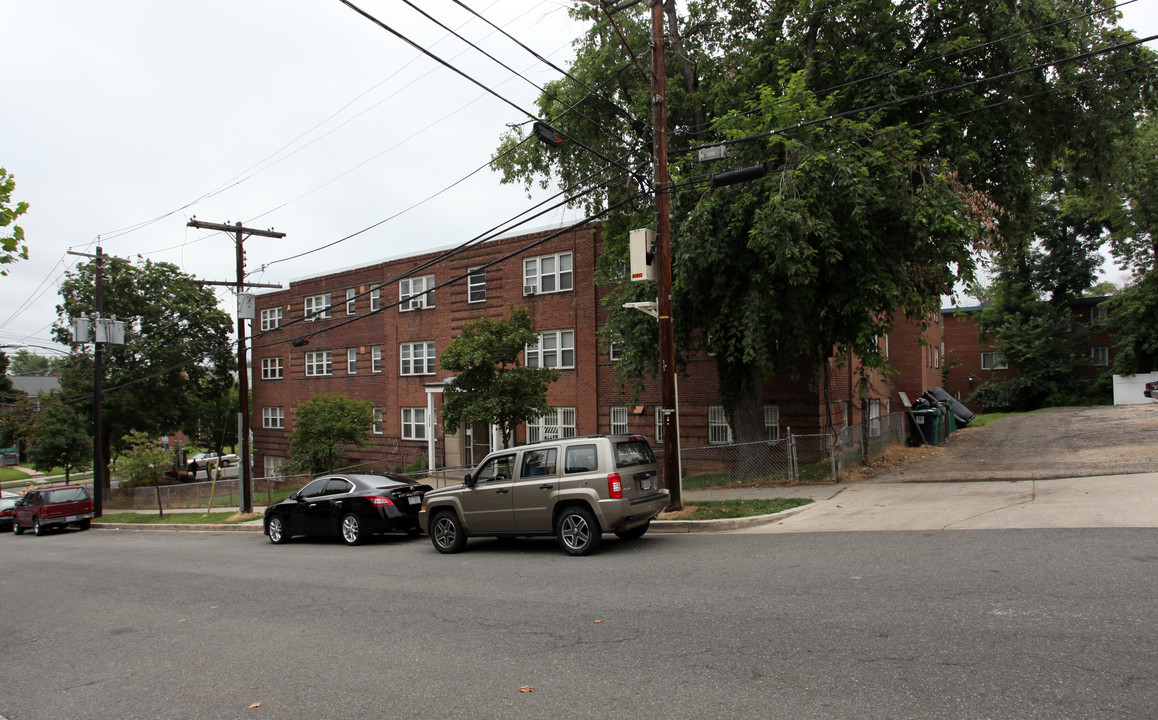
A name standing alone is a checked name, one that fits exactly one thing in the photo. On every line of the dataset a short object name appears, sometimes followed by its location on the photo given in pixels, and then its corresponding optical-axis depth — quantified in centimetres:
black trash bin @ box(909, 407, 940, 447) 2469
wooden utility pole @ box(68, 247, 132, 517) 2864
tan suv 1018
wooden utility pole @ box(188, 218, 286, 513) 2269
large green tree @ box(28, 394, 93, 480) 3684
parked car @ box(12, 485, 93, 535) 2525
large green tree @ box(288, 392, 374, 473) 2558
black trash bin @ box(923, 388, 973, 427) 2909
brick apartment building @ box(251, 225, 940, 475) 2306
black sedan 1396
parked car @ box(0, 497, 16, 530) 2814
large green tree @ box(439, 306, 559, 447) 1817
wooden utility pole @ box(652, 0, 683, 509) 1303
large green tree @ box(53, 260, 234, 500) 3931
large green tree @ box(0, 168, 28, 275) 806
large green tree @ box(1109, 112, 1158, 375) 3975
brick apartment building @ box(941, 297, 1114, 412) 4819
